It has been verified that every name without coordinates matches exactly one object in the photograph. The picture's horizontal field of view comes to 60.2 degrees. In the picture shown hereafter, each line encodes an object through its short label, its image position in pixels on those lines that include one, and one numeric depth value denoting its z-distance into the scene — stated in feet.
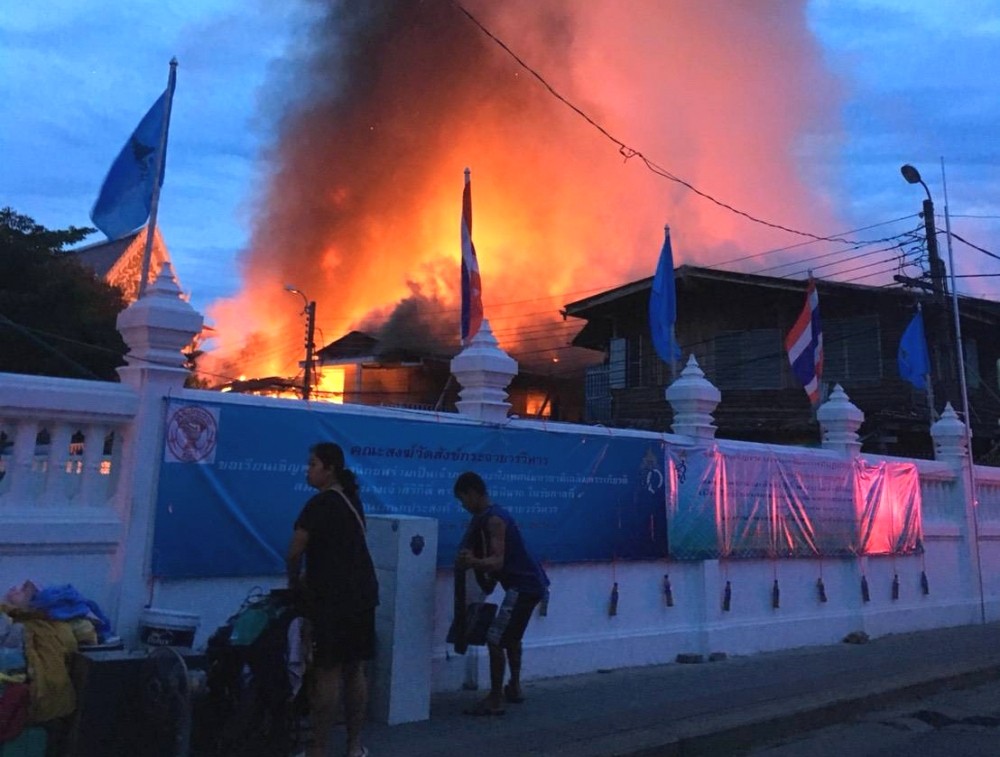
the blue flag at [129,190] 21.77
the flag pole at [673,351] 31.59
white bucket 15.78
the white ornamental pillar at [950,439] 39.73
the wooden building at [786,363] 69.62
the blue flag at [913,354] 42.06
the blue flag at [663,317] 31.91
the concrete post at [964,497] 39.65
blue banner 17.70
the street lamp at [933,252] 58.44
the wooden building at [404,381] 101.19
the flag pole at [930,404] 52.46
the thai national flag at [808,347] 36.76
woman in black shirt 14.88
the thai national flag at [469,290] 27.43
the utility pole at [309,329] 92.07
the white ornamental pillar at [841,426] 34.96
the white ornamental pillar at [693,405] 28.91
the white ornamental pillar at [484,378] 23.67
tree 55.26
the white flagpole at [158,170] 21.42
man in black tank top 18.90
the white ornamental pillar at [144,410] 16.72
